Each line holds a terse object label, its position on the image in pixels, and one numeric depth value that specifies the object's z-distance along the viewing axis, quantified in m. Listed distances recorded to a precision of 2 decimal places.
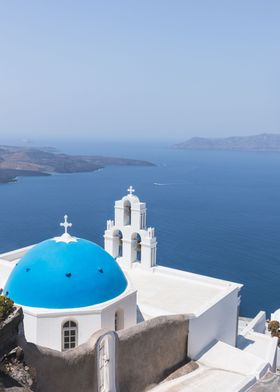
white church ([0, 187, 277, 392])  12.13
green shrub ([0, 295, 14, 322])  8.51
